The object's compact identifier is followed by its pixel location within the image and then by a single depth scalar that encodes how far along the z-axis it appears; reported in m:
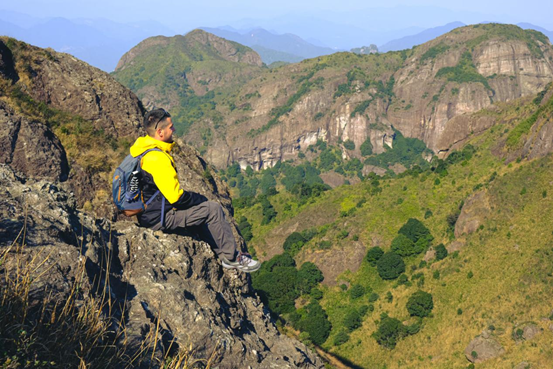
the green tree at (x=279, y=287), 48.00
